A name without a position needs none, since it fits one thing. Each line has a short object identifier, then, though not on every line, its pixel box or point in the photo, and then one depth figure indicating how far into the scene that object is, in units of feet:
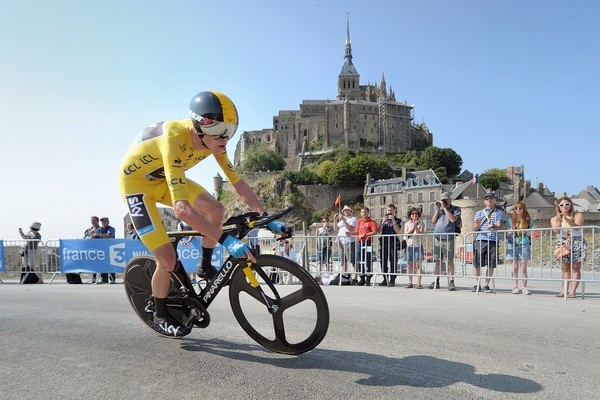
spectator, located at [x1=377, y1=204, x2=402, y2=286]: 35.12
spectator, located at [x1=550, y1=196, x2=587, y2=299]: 26.33
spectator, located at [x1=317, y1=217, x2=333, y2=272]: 39.70
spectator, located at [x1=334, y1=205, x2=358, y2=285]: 38.45
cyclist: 11.68
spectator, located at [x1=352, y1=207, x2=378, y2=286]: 36.76
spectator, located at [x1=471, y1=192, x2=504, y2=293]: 29.95
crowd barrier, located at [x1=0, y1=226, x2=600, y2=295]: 29.68
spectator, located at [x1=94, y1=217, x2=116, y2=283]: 44.90
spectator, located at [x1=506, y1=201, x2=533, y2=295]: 28.73
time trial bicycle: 11.48
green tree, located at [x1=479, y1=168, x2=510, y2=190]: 354.66
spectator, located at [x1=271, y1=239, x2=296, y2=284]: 44.52
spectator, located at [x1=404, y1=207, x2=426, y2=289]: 33.47
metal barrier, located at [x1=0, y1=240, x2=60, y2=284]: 45.06
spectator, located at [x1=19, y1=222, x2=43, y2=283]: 44.68
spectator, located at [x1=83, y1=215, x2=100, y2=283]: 45.06
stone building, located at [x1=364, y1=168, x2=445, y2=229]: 289.74
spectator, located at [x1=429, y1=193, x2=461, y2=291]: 32.19
